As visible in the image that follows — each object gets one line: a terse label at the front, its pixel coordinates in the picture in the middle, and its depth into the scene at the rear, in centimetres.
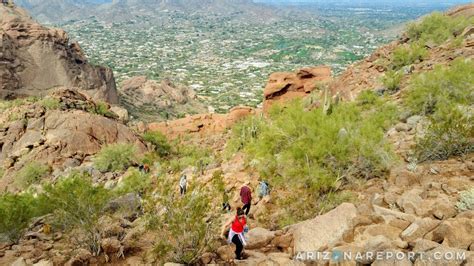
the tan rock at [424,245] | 612
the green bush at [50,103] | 2972
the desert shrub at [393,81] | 2179
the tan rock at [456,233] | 627
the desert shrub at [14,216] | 1080
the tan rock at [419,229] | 690
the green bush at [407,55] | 2519
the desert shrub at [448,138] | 1130
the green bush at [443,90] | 1491
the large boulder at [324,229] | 777
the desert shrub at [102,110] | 3241
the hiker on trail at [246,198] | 1267
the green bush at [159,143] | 3193
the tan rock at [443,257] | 557
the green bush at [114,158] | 2441
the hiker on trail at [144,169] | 2259
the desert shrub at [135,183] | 1678
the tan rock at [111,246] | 905
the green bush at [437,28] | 2672
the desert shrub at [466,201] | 760
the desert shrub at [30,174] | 2288
